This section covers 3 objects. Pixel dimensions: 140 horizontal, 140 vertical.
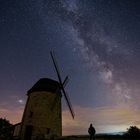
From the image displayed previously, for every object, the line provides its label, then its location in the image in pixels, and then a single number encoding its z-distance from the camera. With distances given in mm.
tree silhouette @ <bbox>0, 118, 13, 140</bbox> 21864
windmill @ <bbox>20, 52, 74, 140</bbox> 17982
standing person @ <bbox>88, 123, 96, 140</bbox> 11421
